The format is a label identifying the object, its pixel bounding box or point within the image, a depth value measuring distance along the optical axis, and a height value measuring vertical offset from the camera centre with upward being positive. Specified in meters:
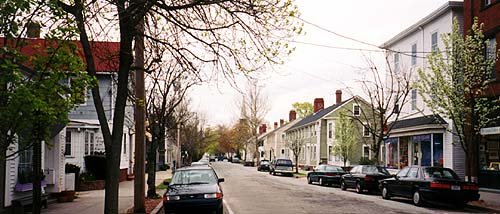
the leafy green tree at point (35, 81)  6.68 +0.73
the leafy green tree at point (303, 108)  117.75 +7.08
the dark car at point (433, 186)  19.34 -1.57
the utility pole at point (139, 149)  16.19 -0.26
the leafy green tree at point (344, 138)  46.57 +0.32
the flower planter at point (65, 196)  19.86 -2.05
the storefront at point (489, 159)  25.45 -0.75
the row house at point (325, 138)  56.22 +0.39
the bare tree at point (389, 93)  30.86 +2.90
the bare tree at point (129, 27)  10.64 +2.27
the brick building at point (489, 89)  24.69 +2.40
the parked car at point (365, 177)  26.95 -1.73
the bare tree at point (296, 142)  56.99 -0.08
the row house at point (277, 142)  89.57 -0.18
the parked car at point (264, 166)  63.44 -2.83
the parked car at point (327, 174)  34.25 -2.04
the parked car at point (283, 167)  49.62 -2.29
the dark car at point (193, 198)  15.62 -1.61
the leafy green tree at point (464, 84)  20.59 +2.19
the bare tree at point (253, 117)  76.19 +3.34
